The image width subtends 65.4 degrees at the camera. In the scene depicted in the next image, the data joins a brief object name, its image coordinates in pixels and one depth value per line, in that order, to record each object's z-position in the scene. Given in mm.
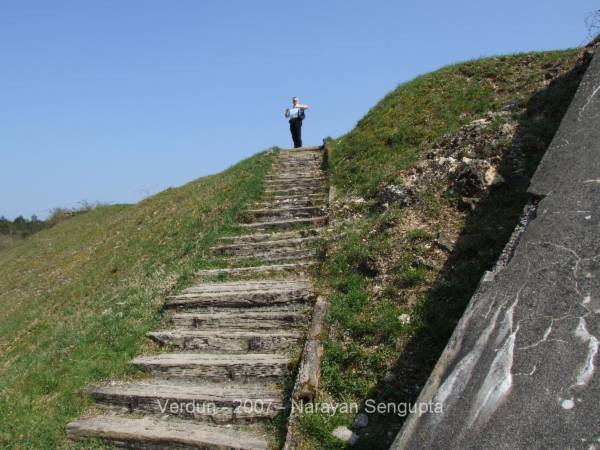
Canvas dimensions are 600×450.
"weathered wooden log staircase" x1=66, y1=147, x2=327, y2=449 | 4734
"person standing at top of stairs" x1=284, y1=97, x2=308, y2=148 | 17938
